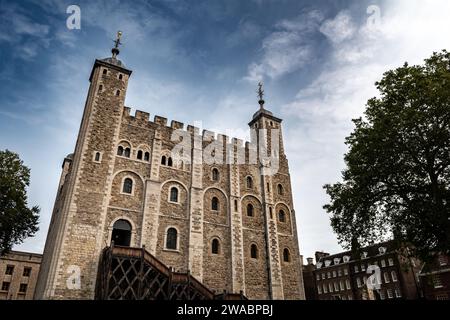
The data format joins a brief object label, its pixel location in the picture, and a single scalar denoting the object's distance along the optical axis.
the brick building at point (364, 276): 43.09
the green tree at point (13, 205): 23.72
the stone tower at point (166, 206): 20.41
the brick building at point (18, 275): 38.94
